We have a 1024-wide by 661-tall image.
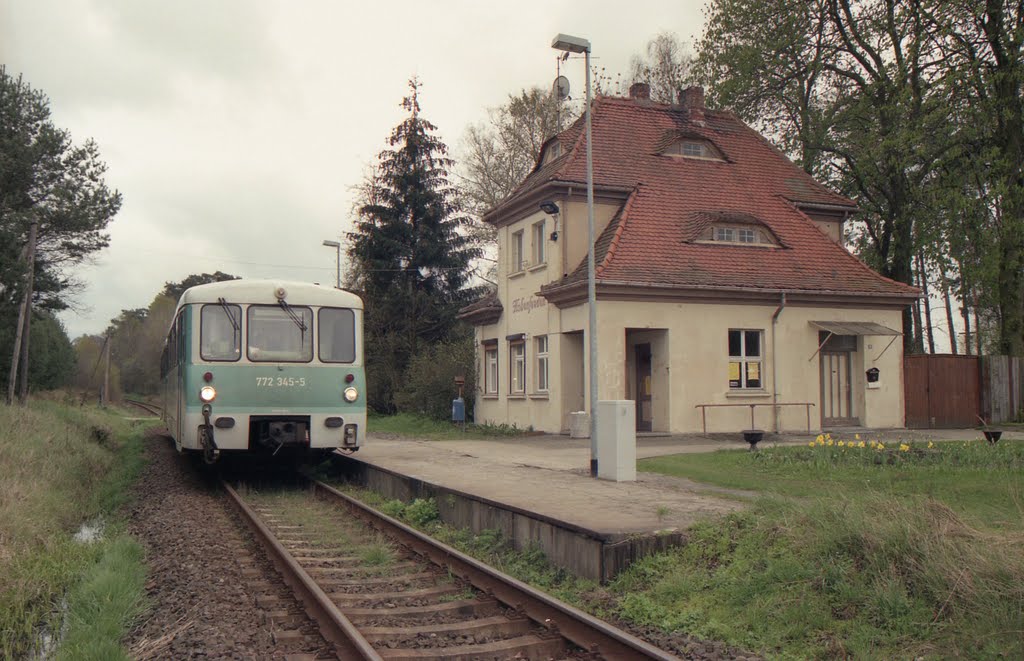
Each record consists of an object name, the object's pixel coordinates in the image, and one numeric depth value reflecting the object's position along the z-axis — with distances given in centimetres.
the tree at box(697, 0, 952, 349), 2758
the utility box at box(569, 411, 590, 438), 2158
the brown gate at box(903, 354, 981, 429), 2583
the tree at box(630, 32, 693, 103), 3981
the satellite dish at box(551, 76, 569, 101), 1507
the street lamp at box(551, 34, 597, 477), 1355
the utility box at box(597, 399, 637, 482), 1272
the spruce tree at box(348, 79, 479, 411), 3884
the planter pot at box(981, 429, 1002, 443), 1576
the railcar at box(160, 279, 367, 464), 1320
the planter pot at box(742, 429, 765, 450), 1612
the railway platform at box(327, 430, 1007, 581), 802
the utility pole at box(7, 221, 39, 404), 2680
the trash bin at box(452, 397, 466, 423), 2768
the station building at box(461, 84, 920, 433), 2248
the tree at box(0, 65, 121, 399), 2873
